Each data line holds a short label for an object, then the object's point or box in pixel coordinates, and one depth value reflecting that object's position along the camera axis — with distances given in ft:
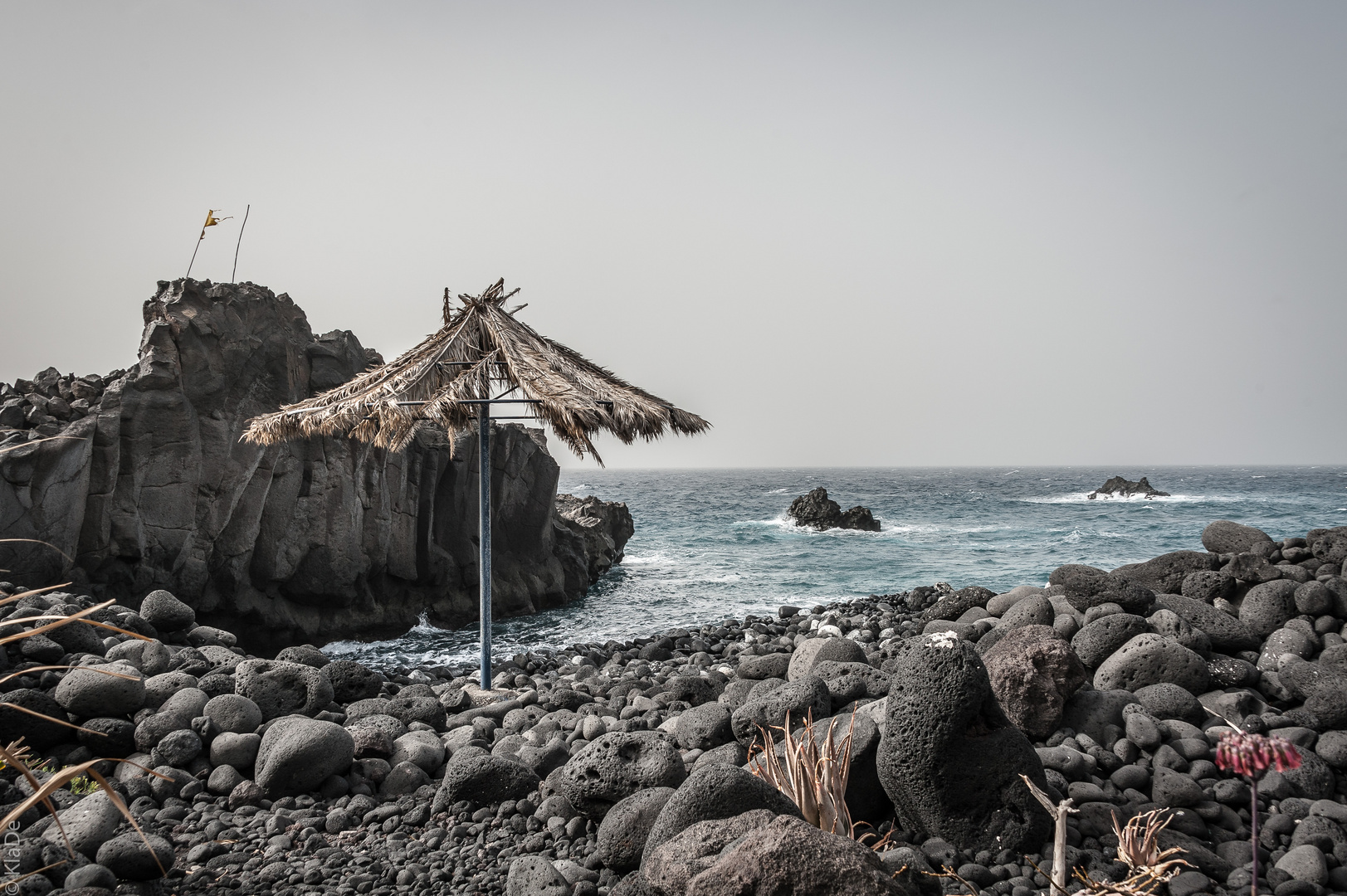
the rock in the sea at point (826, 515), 116.88
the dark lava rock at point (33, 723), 15.44
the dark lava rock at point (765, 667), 25.93
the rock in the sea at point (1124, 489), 183.83
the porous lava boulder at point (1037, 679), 16.07
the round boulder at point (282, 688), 18.86
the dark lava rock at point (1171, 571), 29.17
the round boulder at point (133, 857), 11.05
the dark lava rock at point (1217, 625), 21.86
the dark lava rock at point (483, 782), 14.49
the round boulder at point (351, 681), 21.77
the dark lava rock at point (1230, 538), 31.14
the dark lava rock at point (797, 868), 8.88
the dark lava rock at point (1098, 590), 24.22
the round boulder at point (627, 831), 11.84
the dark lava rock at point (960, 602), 32.94
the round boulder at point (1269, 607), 23.18
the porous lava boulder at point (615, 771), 13.37
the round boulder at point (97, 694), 16.63
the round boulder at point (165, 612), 24.79
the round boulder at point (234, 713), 16.85
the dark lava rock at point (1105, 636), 20.43
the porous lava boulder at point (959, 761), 12.25
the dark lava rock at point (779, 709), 16.40
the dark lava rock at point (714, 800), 11.06
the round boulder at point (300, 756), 15.21
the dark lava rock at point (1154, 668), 18.80
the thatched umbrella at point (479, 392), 23.41
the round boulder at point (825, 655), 23.30
